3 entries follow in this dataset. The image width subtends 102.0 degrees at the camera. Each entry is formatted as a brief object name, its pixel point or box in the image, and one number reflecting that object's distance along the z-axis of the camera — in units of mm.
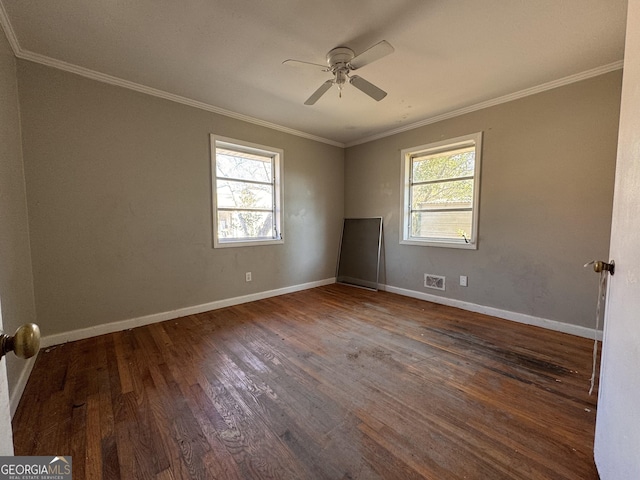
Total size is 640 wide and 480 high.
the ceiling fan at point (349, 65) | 1892
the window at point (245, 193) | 3387
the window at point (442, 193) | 3275
